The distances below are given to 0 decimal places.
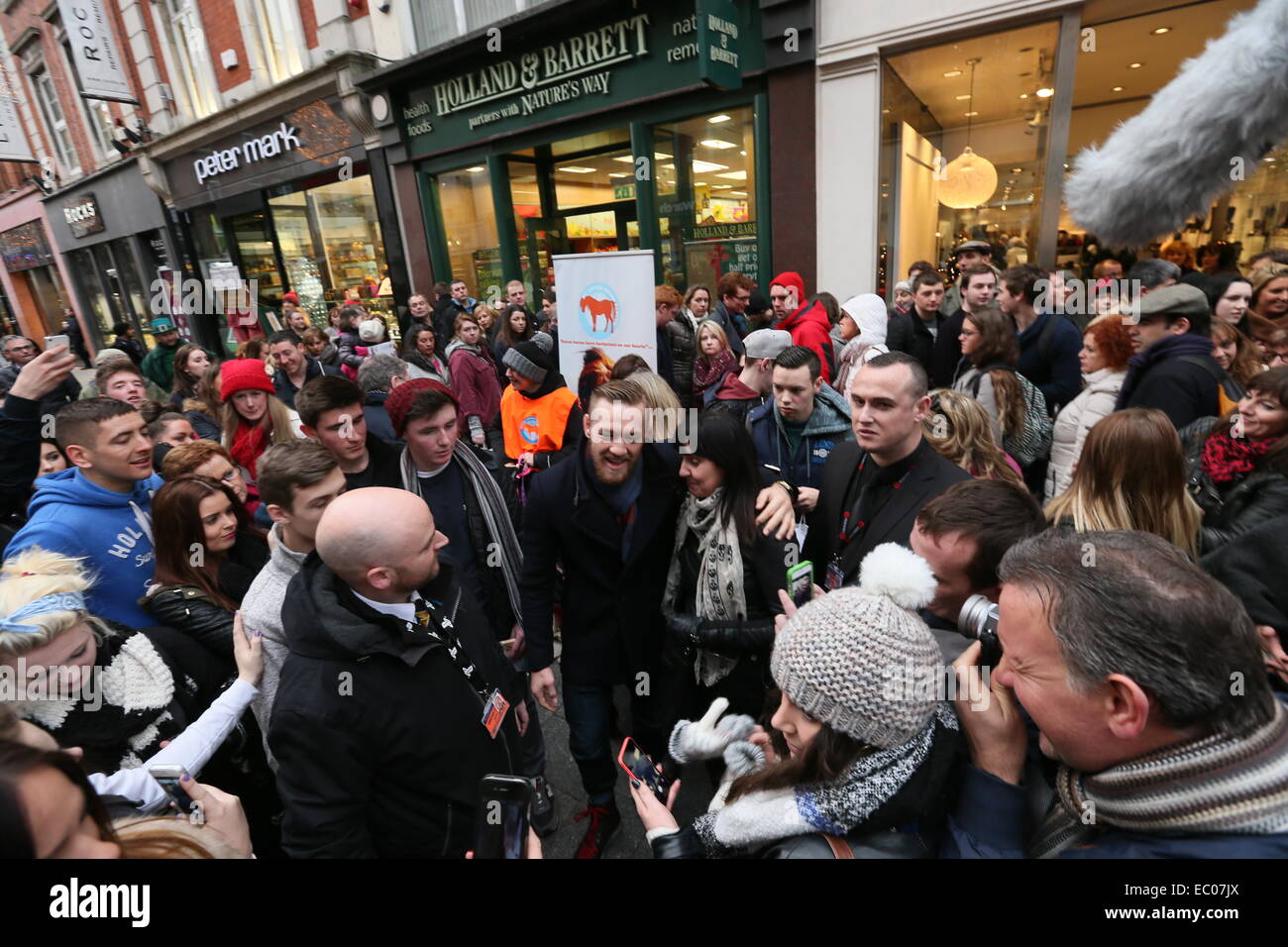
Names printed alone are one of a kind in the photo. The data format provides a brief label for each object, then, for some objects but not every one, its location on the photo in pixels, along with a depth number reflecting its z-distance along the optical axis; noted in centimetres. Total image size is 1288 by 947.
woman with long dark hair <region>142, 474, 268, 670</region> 219
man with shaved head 154
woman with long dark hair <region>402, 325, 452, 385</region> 651
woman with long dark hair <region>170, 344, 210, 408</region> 572
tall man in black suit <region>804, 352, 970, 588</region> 228
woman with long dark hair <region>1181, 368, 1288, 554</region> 217
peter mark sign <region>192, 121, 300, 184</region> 1205
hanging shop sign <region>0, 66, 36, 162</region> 1186
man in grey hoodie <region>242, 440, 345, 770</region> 205
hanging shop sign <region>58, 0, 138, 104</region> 1221
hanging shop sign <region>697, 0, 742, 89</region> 627
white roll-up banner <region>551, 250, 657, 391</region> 461
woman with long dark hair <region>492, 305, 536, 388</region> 656
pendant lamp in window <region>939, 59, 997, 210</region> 645
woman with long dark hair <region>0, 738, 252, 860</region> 86
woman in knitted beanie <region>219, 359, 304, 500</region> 397
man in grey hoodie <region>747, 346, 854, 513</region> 332
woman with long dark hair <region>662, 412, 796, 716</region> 224
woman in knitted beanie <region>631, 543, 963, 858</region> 110
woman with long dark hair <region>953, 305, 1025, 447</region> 349
